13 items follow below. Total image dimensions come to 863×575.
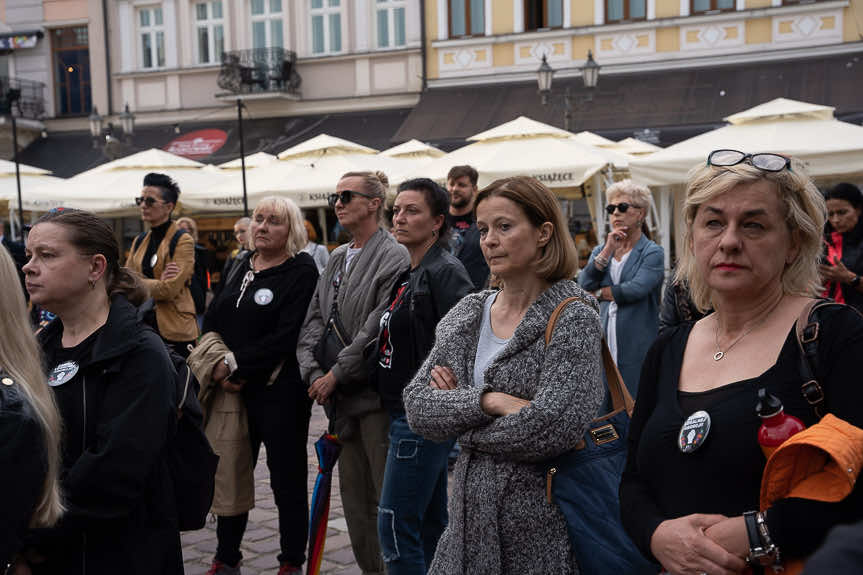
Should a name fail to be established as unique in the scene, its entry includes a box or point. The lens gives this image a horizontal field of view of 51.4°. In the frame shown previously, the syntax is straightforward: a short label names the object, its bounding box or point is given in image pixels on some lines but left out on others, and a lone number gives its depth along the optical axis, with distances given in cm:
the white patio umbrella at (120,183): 1491
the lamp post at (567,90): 1561
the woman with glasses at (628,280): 613
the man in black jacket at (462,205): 614
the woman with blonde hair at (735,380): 194
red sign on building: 2338
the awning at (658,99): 1814
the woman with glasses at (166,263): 640
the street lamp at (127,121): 2066
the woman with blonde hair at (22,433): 233
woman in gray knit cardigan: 270
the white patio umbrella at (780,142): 1079
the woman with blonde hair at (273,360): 493
